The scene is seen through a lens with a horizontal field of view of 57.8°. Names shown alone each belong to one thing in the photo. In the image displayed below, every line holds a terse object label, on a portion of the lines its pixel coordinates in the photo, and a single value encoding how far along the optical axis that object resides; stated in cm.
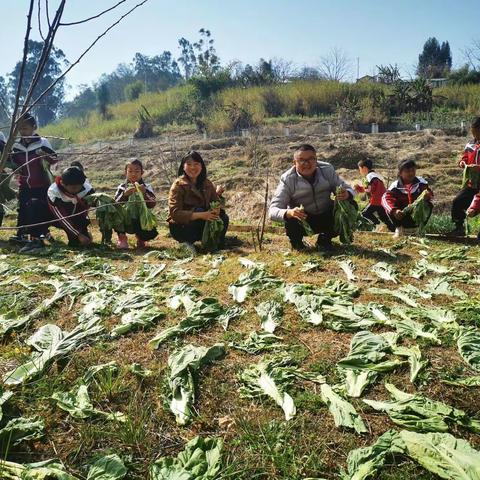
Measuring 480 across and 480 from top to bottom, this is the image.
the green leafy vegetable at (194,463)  191
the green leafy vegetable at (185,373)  237
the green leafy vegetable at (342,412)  216
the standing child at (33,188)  673
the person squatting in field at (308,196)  553
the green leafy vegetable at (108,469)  193
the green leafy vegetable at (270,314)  327
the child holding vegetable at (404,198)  624
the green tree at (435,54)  4272
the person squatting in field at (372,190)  755
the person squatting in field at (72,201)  637
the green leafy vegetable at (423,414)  211
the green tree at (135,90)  4262
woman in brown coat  592
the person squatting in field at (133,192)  645
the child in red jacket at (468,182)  634
